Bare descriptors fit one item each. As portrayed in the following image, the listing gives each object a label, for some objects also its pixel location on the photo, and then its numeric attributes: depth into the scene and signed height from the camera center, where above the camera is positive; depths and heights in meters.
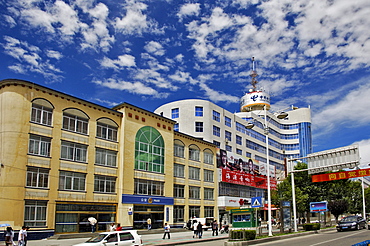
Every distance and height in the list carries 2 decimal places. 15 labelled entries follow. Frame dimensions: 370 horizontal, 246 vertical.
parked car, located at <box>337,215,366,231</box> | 36.25 -3.58
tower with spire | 95.75 +23.82
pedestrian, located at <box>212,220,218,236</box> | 34.23 -3.69
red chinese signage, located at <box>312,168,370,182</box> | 35.06 +1.46
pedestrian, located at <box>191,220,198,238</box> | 31.28 -3.64
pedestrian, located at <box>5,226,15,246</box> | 22.14 -3.18
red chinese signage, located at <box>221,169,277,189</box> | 56.54 +1.55
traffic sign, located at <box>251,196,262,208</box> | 27.50 -1.12
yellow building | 29.77 +2.23
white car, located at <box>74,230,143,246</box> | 18.58 -2.80
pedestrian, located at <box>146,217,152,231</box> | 38.77 -3.85
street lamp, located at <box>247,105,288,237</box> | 26.73 +4.91
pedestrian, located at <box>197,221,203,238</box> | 31.09 -3.53
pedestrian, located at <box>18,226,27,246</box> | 20.81 -2.99
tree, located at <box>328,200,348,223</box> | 54.00 -2.65
